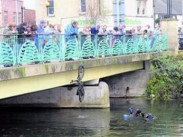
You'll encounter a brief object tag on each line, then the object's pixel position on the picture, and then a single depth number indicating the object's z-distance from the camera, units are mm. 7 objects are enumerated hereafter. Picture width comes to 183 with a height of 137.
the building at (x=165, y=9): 71750
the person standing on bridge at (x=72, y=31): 21655
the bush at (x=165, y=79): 30078
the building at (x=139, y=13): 48838
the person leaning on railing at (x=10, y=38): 17531
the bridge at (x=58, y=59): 17672
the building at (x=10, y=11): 53322
